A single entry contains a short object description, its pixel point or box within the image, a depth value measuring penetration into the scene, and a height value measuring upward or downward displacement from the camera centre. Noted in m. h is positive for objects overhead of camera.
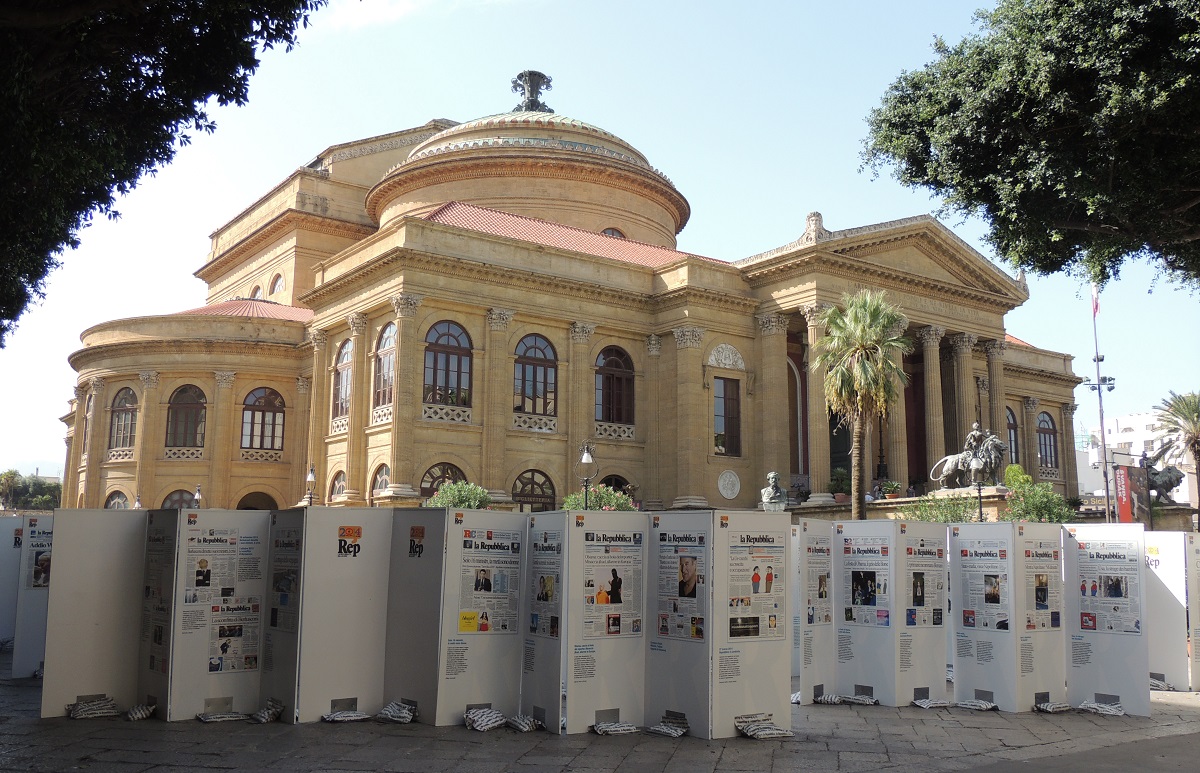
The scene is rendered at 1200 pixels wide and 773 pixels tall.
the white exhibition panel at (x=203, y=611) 12.26 -0.69
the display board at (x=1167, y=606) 15.49 -0.67
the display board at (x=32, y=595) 15.73 -0.68
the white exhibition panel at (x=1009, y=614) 14.08 -0.74
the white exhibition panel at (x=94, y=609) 12.44 -0.68
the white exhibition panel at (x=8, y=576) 19.30 -0.45
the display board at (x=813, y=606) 14.22 -0.65
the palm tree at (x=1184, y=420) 56.91 +7.86
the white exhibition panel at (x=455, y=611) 12.16 -0.66
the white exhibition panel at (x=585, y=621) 11.93 -0.74
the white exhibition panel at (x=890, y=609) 14.15 -0.68
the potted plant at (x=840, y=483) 38.59 +2.83
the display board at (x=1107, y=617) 14.02 -0.76
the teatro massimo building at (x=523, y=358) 34.78 +7.43
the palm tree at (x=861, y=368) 31.23 +5.77
